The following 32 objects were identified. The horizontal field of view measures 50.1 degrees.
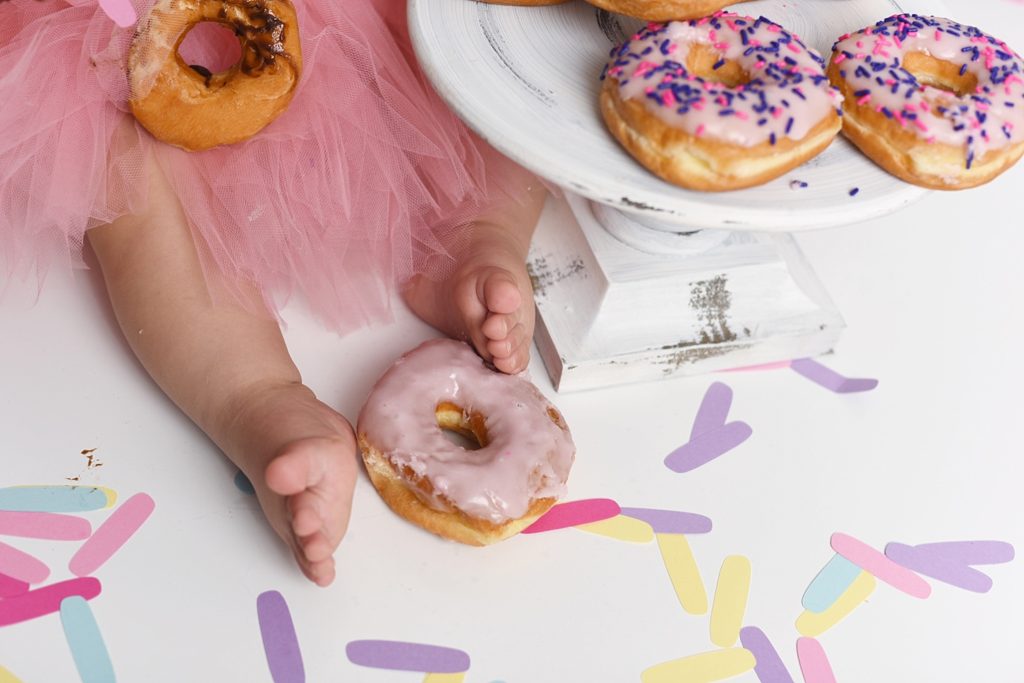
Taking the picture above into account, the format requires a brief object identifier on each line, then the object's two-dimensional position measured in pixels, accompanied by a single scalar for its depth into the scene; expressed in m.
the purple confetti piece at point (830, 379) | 1.16
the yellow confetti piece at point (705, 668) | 0.89
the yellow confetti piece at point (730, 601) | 0.92
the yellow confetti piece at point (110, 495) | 0.95
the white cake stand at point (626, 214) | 0.84
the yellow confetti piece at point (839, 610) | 0.94
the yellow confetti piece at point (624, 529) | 0.99
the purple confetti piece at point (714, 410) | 1.10
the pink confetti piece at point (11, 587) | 0.87
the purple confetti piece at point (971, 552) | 1.02
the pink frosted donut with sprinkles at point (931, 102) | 0.87
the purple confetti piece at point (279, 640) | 0.85
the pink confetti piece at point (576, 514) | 0.98
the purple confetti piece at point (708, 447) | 1.06
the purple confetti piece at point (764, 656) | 0.90
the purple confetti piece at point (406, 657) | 0.87
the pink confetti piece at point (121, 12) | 0.90
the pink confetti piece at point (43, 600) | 0.86
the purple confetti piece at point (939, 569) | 1.00
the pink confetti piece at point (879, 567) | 0.99
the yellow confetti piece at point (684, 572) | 0.94
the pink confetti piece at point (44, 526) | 0.92
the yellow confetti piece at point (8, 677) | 0.82
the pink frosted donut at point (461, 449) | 0.92
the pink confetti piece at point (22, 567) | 0.89
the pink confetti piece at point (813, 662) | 0.90
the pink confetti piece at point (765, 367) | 1.17
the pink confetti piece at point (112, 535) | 0.90
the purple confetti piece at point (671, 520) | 1.00
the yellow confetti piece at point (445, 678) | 0.86
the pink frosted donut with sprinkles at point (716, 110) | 0.82
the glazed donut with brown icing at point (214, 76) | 0.90
